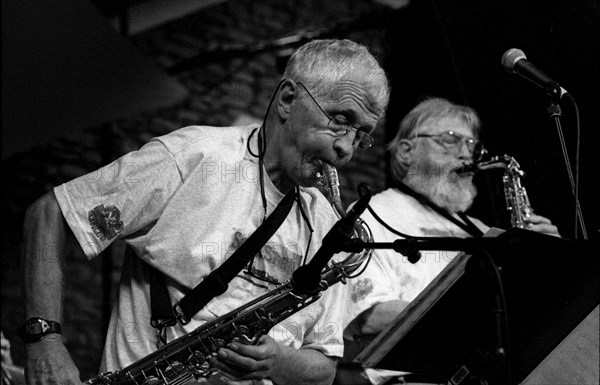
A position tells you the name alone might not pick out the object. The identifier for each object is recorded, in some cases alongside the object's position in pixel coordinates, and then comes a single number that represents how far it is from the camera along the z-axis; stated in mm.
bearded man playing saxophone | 3777
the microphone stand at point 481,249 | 2041
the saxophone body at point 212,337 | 2682
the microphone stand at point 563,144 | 2893
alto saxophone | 4191
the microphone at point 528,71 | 3006
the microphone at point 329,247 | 2070
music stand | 2131
